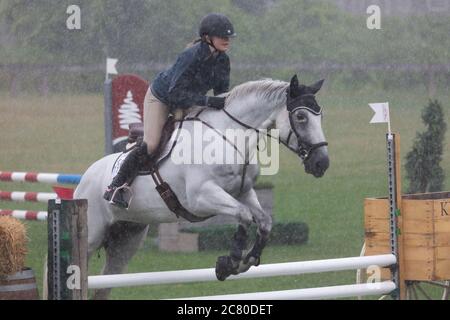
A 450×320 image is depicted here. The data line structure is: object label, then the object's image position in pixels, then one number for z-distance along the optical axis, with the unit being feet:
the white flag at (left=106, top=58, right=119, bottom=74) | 59.77
